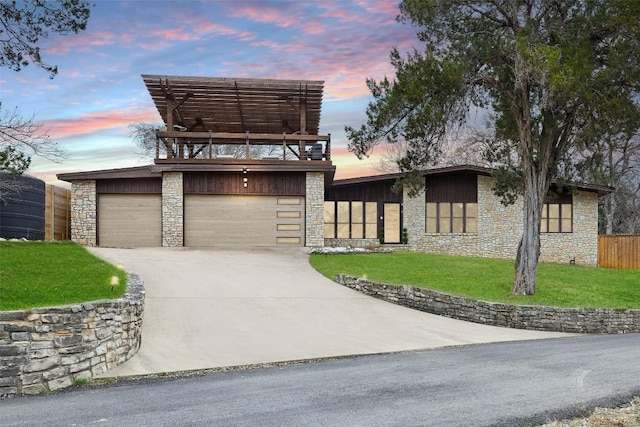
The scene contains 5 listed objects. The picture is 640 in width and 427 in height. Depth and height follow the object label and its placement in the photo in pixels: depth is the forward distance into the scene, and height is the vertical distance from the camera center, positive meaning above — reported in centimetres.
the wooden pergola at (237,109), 2264 +497
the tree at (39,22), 1078 +376
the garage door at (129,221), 2409 -13
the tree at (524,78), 1473 +375
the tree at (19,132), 1115 +170
